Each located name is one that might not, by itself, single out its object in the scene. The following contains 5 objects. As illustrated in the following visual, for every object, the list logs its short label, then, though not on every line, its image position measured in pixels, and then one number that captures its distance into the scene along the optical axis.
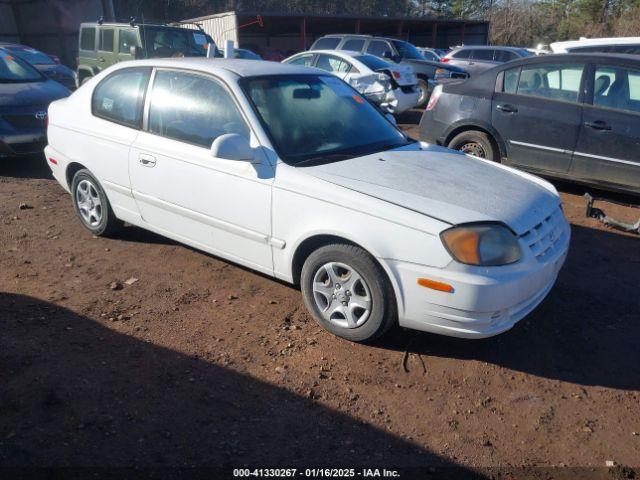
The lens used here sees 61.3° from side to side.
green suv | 12.35
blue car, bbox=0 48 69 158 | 7.16
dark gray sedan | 5.78
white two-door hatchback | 3.04
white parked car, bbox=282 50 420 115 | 11.33
